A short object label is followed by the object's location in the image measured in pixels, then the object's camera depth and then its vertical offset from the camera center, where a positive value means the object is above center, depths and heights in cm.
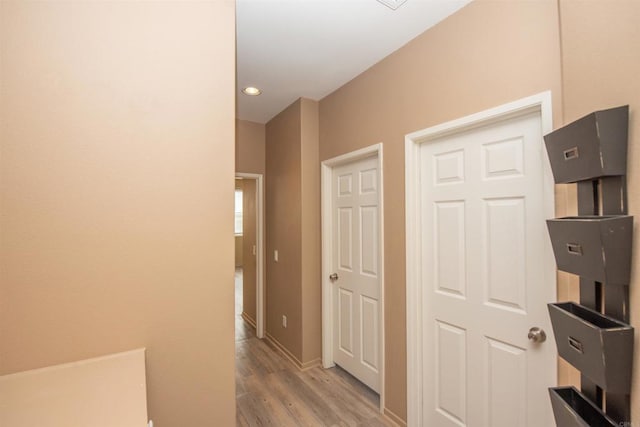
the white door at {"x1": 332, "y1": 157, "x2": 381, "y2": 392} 242 -46
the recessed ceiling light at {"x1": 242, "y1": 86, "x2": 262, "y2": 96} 267 +125
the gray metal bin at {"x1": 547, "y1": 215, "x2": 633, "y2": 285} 88 -10
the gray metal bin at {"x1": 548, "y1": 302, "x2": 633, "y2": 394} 87 -42
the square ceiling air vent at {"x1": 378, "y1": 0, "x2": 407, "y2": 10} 158 +122
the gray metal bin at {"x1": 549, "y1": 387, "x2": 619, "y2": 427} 95 -69
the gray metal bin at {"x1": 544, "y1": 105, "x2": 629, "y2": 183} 91 +25
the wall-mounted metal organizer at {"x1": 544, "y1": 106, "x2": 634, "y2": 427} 88 -17
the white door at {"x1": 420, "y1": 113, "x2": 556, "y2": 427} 141 -34
